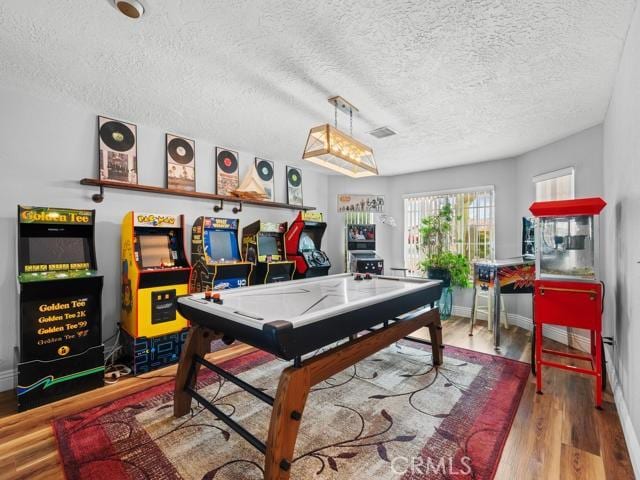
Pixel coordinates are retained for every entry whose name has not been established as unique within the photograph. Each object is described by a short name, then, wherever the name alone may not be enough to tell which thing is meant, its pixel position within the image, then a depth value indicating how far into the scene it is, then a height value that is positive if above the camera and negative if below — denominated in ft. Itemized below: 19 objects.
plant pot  16.31 -1.91
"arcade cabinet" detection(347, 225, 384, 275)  17.84 -0.67
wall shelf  10.44 +1.89
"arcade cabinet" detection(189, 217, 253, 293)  11.84 -0.71
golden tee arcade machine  7.91 -1.79
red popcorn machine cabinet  7.92 -0.99
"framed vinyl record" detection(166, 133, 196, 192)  12.42 +3.19
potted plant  16.51 -0.89
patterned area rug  5.71 -4.24
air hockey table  5.08 -1.75
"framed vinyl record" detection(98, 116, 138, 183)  10.64 +3.22
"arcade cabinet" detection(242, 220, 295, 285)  13.91 -0.69
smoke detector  5.57 +4.32
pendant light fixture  8.57 +2.68
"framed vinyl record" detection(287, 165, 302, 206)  17.24 +3.06
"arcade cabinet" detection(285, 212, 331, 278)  14.96 -0.49
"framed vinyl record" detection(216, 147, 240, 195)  14.07 +3.20
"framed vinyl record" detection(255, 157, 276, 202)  15.75 +3.35
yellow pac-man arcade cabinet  9.80 -1.59
